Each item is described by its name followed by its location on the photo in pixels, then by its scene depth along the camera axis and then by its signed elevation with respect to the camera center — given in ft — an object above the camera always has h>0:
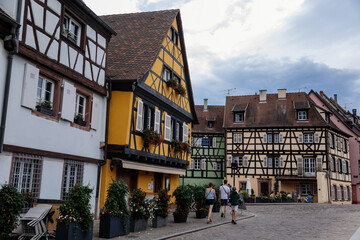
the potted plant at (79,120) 44.80 +7.72
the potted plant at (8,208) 26.96 -1.57
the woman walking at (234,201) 50.63 -1.28
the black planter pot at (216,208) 67.66 -2.87
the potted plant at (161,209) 43.50 -2.15
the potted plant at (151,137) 55.57 +7.37
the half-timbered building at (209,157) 144.46 +12.51
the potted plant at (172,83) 65.92 +17.93
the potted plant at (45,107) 38.22 +7.69
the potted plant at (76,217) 29.50 -2.30
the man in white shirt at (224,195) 57.57 -0.51
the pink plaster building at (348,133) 147.63 +24.33
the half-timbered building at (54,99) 34.71 +8.92
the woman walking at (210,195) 51.76 -0.60
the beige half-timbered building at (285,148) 129.80 +15.38
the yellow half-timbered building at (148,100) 52.06 +13.71
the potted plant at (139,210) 39.42 -2.15
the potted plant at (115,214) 35.14 -2.32
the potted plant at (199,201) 55.77 -1.46
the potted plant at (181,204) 49.49 -1.74
